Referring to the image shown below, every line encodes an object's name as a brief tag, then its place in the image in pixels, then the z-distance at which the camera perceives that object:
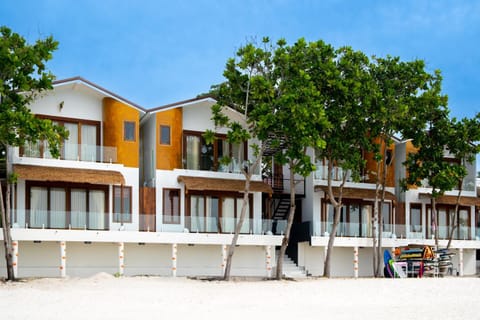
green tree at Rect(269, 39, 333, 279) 37.66
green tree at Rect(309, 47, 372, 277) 40.12
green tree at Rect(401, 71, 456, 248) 45.47
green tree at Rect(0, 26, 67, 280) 33.09
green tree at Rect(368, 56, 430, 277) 41.94
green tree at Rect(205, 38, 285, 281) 37.88
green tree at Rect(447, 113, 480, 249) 45.94
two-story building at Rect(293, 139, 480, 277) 45.38
